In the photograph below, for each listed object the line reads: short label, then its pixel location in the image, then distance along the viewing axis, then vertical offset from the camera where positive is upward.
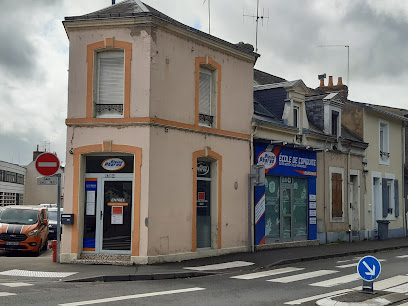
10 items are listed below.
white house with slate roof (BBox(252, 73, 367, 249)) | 20.28 +1.69
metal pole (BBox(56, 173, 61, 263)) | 14.81 -0.30
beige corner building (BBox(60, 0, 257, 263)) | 15.32 +1.94
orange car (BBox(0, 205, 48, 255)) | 18.33 -0.78
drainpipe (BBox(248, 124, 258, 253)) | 18.89 -0.40
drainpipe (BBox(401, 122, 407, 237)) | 30.47 +1.77
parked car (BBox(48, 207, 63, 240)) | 23.98 -0.87
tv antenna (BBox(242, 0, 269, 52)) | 22.92 +7.47
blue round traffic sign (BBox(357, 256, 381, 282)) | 9.79 -1.07
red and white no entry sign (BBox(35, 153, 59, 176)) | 14.74 +1.12
